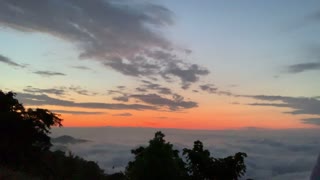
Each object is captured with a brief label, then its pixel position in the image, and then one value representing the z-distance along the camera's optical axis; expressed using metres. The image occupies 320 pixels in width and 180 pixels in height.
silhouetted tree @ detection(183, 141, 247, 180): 12.36
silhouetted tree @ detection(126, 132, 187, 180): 10.32
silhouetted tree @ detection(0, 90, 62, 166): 16.03
